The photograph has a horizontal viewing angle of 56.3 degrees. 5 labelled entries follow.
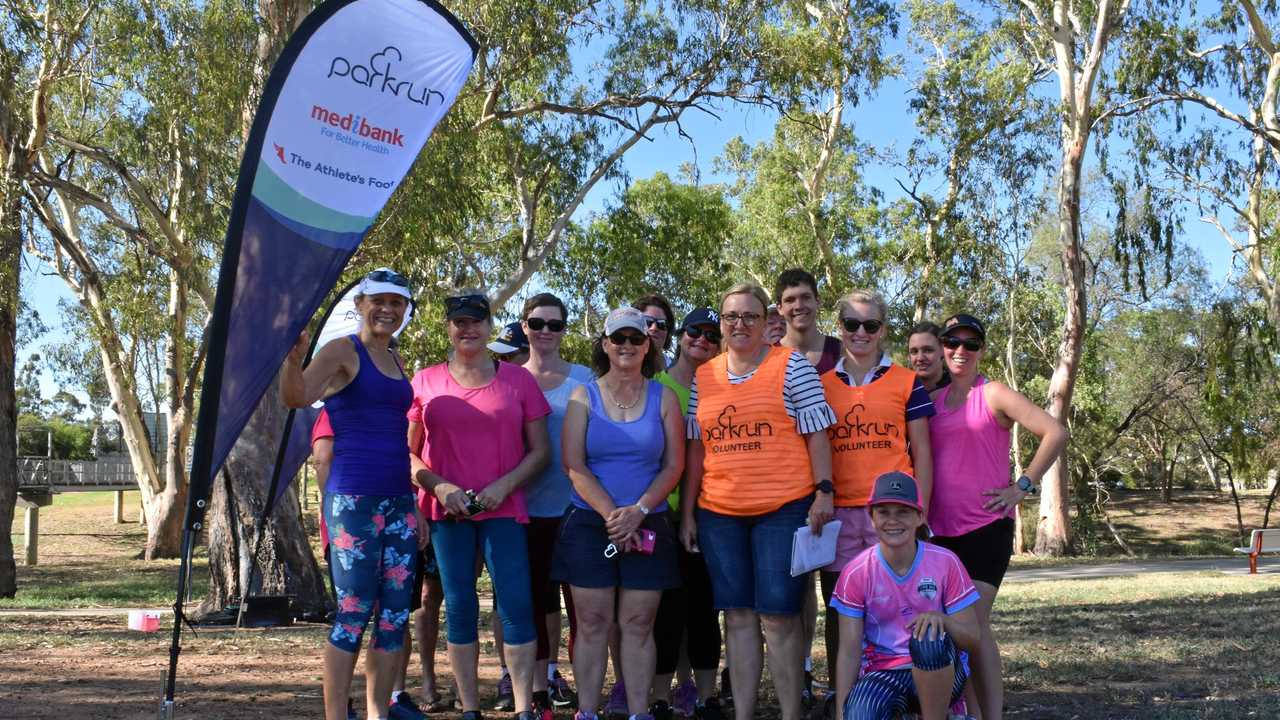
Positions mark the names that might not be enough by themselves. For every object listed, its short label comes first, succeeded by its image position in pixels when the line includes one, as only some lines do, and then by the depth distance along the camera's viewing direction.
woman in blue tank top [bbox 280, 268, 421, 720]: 4.27
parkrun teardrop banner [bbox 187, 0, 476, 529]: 4.15
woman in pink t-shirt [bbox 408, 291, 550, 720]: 4.71
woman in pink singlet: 4.48
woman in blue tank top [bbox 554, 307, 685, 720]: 4.62
